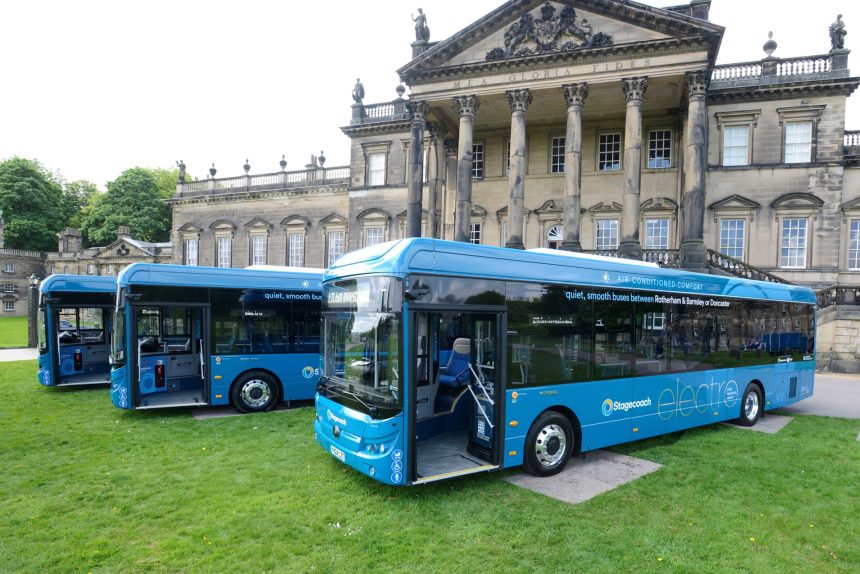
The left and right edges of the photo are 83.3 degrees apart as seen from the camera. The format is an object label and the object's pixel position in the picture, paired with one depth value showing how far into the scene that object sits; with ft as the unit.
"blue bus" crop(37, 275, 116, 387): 43.98
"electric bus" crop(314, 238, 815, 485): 19.57
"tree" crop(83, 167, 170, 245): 220.02
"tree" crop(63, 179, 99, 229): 249.34
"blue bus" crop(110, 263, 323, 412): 32.78
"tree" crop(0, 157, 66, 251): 222.07
